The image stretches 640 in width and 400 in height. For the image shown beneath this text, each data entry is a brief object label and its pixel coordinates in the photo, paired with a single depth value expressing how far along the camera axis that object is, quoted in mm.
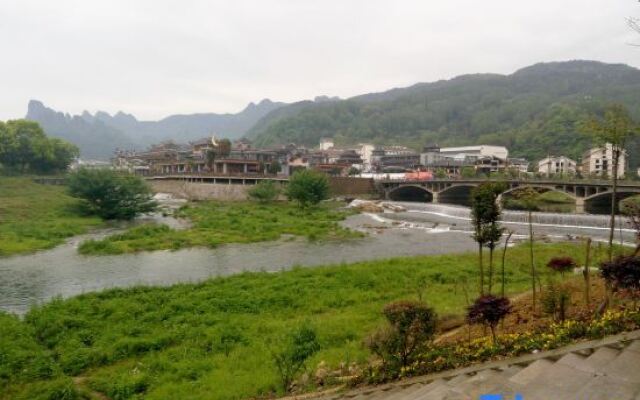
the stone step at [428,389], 5856
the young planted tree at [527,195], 9754
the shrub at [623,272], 7082
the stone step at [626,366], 5203
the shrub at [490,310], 7305
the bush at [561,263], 11836
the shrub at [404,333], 7145
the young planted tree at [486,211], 10203
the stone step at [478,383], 5541
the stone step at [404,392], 6221
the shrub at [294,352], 8148
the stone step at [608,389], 4762
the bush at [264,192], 55375
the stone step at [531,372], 5559
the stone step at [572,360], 5717
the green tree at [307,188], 49562
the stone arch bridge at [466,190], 40719
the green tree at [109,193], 40719
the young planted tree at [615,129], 8641
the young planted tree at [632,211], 7790
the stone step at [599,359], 5539
